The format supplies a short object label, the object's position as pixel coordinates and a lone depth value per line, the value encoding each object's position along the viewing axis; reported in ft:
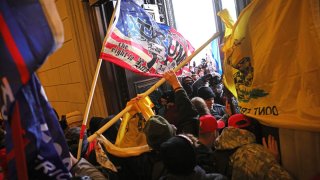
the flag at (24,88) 2.68
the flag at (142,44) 10.40
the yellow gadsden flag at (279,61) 5.24
